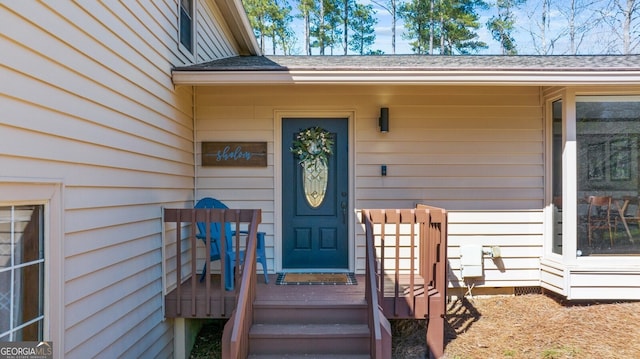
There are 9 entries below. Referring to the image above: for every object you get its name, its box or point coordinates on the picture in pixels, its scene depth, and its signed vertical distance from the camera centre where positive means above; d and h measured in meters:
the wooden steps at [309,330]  3.25 -1.18
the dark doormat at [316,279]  4.22 -1.00
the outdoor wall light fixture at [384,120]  4.61 +0.75
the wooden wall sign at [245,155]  4.68 +0.36
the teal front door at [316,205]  4.79 -0.23
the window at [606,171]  4.22 +0.15
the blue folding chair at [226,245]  3.83 -0.60
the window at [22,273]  1.90 -0.42
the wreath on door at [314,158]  4.78 +0.33
